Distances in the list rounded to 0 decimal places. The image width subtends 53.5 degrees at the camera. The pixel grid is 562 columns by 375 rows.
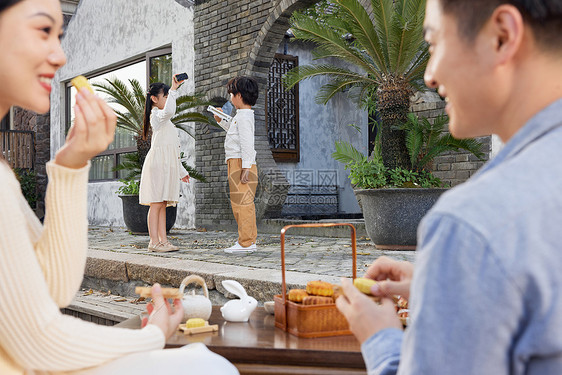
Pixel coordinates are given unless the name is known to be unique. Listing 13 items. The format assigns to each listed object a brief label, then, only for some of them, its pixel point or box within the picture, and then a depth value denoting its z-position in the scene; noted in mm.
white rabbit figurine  2021
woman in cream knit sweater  1053
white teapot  1987
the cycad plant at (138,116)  9422
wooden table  1562
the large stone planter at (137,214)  9195
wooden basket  1760
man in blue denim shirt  602
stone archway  9312
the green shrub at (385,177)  6227
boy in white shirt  6070
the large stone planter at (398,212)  5910
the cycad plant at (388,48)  6082
